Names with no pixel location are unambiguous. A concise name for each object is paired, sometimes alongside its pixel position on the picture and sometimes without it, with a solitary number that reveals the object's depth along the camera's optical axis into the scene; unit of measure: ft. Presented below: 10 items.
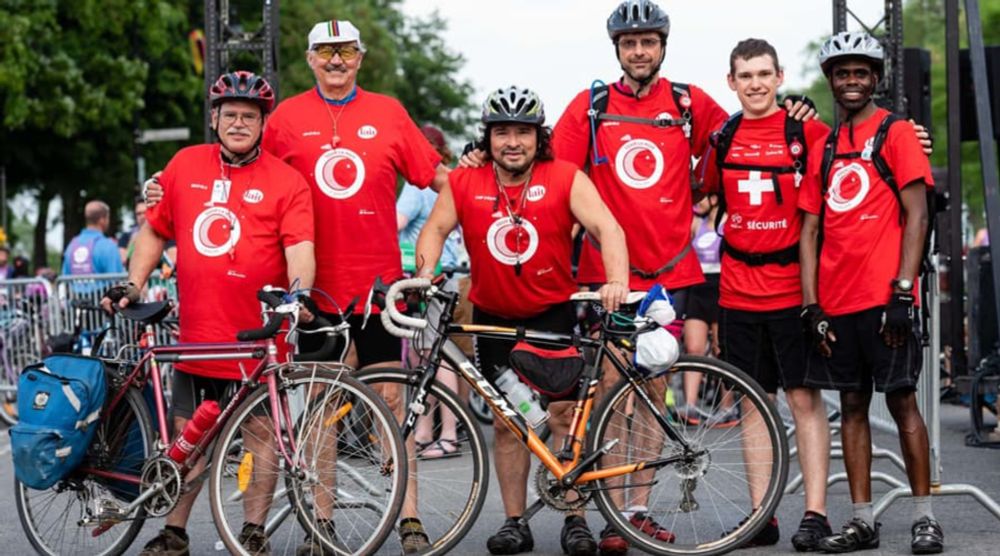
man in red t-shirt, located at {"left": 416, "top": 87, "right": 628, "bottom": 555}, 24.84
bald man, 55.42
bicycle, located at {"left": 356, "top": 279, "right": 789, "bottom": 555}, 23.90
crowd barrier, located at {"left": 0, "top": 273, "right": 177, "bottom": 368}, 49.42
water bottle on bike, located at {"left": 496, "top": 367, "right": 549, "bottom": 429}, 24.72
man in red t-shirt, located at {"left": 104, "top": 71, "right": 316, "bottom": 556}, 24.57
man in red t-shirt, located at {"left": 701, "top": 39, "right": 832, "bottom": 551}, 25.55
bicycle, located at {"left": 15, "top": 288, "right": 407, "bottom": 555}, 23.18
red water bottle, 23.75
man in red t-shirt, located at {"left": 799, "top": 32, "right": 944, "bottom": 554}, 24.56
